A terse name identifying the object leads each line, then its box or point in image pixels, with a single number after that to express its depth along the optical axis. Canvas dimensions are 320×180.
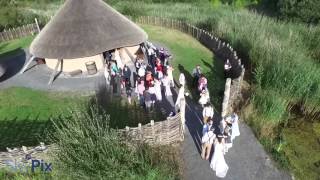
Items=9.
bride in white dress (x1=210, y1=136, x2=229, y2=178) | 11.85
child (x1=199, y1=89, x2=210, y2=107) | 15.27
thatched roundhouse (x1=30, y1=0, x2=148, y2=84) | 17.89
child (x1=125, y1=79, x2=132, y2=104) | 16.43
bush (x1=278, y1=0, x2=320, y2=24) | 38.03
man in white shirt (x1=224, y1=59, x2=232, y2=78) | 17.96
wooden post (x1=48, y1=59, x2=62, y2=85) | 18.66
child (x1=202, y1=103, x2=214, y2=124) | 13.62
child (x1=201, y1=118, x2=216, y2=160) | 12.17
